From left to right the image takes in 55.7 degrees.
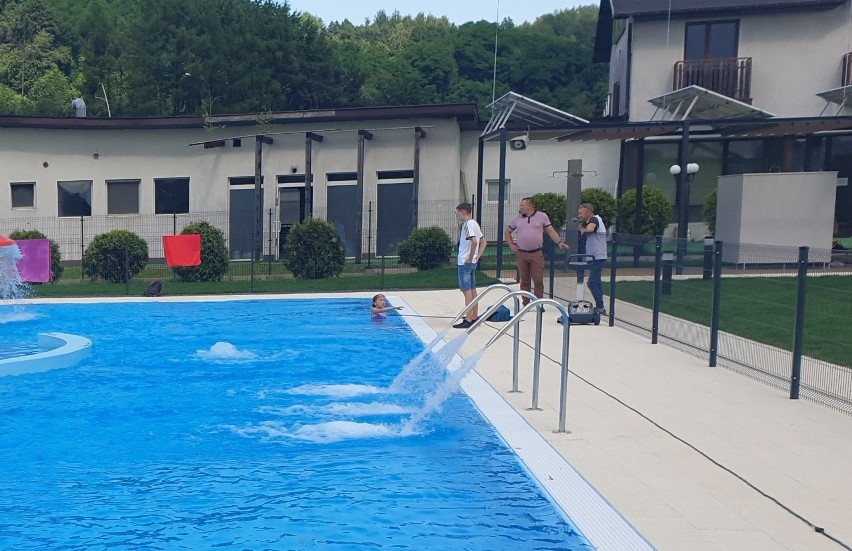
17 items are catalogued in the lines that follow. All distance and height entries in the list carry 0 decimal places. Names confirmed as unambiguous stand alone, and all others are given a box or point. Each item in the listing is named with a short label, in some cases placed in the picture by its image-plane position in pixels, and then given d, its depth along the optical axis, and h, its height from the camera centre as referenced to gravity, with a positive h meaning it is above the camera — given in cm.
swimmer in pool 1427 -145
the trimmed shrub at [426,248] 2180 -57
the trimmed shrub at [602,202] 2373 +85
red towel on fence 1978 -67
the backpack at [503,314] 1274 -136
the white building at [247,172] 2564 +170
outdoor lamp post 1623 +49
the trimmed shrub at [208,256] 2050 -88
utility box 1830 +61
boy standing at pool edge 1233 -38
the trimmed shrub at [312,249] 2081 -66
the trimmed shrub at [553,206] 2331 +69
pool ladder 646 -90
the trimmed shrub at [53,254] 2111 -95
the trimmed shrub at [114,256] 2048 -93
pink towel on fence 1962 -106
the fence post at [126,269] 1898 -117
